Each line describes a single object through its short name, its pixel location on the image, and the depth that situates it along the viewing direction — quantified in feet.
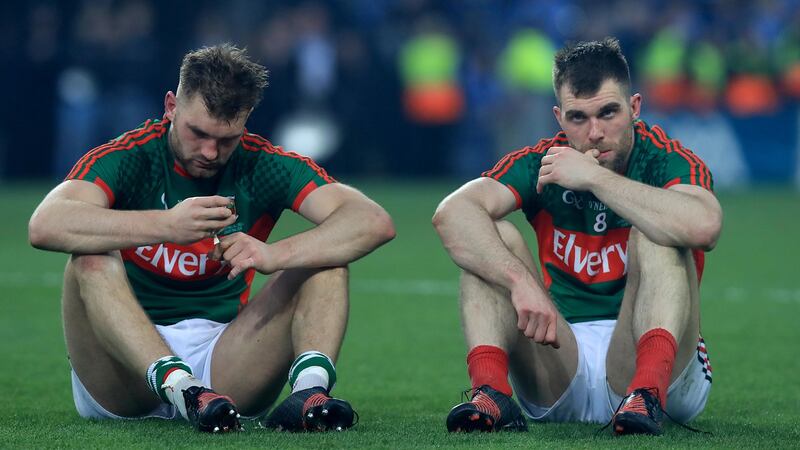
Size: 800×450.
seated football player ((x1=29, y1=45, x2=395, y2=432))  34.22
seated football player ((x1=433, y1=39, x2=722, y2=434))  34.19
